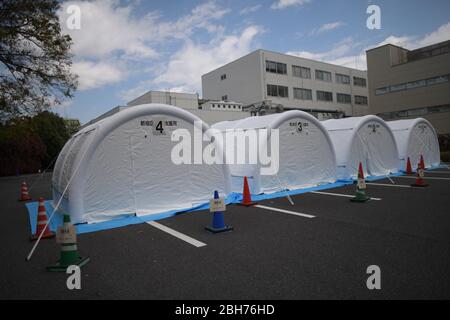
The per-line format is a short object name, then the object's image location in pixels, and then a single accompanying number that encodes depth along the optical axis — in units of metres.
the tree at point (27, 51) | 12.15
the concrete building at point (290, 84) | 35.81
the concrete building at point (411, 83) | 30.23
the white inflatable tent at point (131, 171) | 7.39
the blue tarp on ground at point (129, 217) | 7.08
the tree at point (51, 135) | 34.88
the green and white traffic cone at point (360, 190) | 8.63
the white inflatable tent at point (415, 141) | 16.77
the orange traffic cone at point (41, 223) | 6.16
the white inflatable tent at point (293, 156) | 10.96
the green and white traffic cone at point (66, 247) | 4.48
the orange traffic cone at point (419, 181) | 10.95
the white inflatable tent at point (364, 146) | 13.62
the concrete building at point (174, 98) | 37.28
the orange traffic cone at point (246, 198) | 8.87
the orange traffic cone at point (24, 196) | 12.54
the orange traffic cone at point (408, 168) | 14.90
